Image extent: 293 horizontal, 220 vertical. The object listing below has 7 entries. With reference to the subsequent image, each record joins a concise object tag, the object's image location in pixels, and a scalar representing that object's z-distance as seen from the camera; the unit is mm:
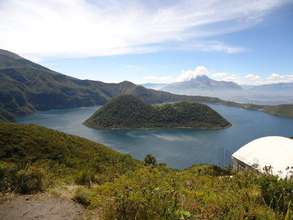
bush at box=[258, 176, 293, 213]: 4375
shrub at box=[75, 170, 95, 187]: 7988
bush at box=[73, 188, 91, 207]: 5307
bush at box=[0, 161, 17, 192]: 5659
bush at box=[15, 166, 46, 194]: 5915
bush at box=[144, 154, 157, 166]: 46117
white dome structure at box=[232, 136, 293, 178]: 20920
